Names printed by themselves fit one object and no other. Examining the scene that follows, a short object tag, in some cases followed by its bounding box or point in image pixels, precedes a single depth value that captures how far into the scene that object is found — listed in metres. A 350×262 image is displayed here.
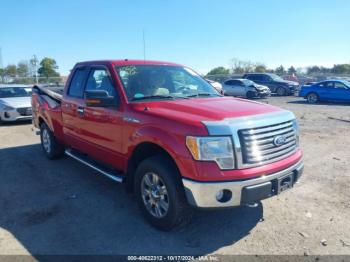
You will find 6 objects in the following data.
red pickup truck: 3.18
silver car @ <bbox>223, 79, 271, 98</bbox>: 21.88
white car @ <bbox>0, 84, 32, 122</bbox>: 11.32
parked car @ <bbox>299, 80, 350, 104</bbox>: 19.27
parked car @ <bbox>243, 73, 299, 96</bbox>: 24.86
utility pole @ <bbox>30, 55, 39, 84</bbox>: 31.86
